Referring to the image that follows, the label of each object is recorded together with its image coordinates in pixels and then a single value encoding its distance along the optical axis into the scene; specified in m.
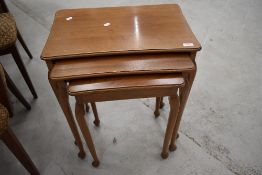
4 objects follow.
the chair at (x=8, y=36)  1.32
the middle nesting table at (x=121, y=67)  0.83
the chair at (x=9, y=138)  0.93
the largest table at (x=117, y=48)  0.84
